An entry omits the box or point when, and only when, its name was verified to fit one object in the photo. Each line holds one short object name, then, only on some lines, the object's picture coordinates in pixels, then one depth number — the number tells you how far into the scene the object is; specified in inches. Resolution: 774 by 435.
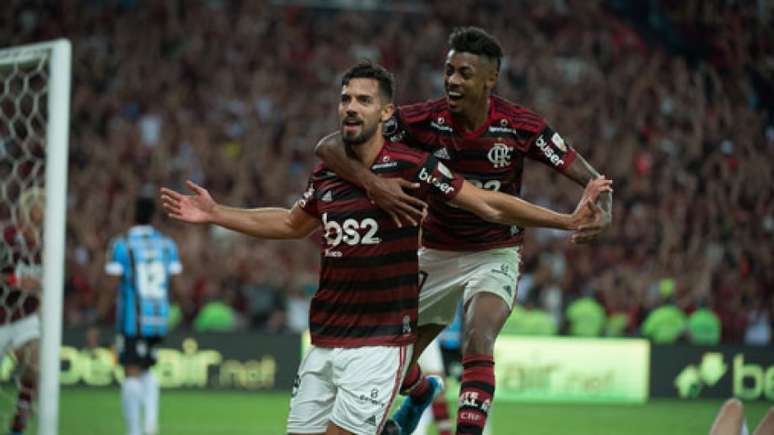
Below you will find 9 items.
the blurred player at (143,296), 781.3
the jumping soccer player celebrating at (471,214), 505.4
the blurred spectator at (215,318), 1230.3
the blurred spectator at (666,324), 1285.7
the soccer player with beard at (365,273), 442.6
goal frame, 443.2
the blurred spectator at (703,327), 1282.0
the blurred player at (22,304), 649.6
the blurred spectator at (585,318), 1285.7
